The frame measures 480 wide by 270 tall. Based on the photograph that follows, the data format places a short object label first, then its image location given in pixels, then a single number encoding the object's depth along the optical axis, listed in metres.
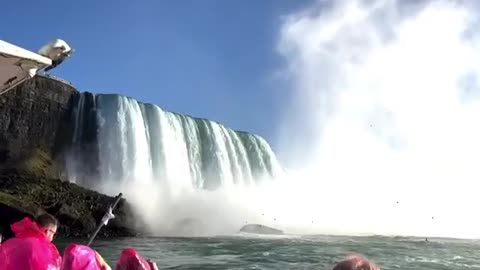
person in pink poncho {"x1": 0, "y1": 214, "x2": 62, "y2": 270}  4.34
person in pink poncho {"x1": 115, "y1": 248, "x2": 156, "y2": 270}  4.04
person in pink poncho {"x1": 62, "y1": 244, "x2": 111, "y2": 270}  3.93
